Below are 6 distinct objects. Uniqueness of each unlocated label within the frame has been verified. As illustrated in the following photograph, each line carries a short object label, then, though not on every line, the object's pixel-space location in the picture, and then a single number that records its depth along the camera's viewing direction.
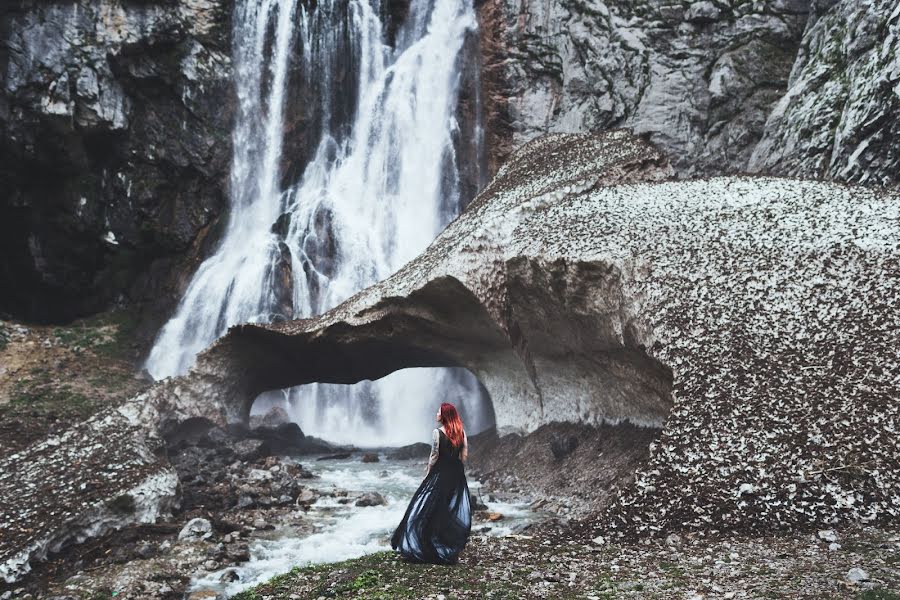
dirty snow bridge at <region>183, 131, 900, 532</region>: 9.89
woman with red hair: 8.56
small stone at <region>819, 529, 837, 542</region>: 8.44
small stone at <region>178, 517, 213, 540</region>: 11.66
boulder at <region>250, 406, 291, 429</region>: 28.70
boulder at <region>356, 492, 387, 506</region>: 14.52
